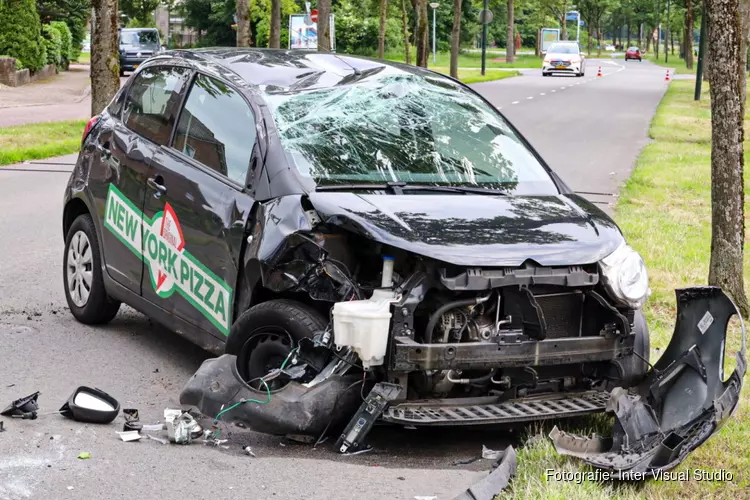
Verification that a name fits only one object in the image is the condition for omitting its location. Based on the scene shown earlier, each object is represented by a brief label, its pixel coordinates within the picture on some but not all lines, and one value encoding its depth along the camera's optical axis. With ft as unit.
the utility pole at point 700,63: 107.43
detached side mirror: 17.51
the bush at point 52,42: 132.26
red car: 332.19
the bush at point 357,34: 201.98
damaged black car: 16.38
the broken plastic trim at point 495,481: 14.43
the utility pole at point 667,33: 315.00
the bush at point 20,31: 116.67
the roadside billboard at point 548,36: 307.58
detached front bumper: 15.64
